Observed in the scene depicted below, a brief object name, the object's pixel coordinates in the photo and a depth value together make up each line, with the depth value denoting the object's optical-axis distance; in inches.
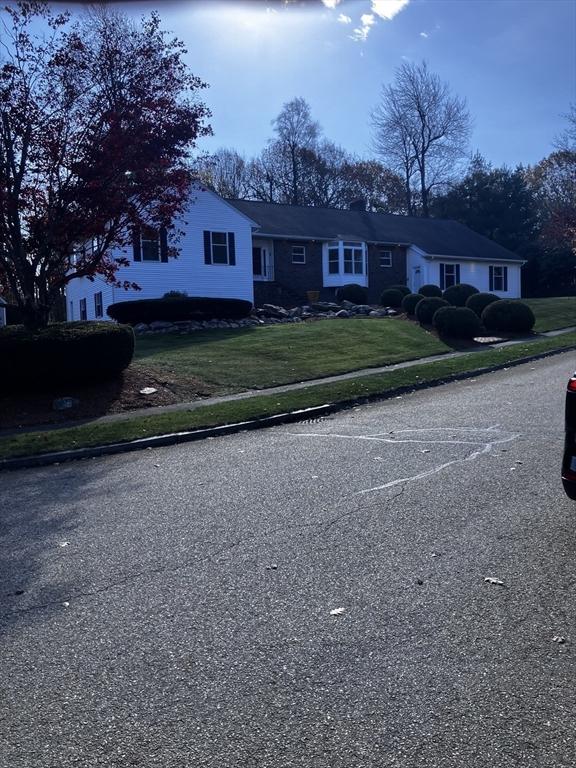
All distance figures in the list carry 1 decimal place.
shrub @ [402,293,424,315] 1154.0
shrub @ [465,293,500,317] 1168.8
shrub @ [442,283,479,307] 1321.4
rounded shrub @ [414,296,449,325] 1053.2
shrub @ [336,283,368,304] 1403.8
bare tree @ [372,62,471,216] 2390.5
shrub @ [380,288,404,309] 1352.1
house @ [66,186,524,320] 1235.9
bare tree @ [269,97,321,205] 2474.2
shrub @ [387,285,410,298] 1373.0
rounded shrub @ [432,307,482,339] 963.3
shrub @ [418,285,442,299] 1376.7
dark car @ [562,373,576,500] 217.0
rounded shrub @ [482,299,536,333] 1036.6
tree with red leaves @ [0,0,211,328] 573.9
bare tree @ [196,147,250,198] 2469.2
